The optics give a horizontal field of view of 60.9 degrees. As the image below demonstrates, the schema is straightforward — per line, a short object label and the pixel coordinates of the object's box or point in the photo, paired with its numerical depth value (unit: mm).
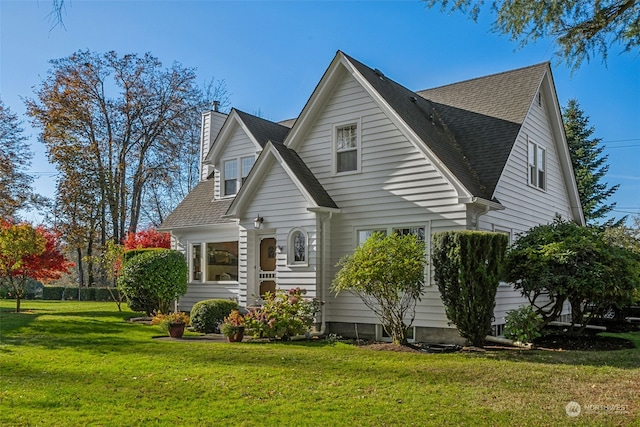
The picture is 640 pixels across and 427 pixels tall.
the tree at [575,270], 11438
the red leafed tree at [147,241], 23094
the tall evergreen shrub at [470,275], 10875
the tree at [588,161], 29750
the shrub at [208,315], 14062
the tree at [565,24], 8164
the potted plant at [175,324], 12789
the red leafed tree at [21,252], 17656
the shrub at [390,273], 11219
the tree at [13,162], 31609
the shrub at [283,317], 12334
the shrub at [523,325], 11398
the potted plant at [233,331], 12102
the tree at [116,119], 31891
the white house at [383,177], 12672
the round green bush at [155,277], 16531
